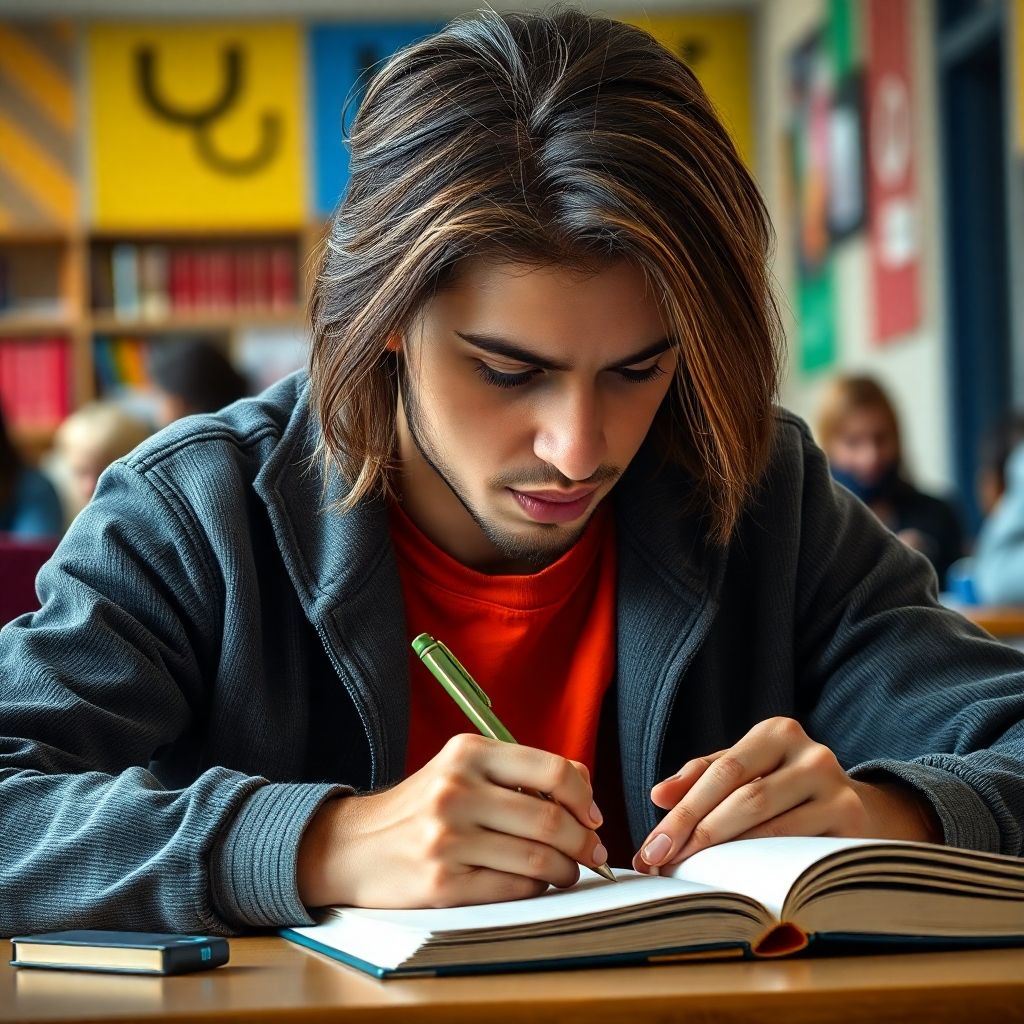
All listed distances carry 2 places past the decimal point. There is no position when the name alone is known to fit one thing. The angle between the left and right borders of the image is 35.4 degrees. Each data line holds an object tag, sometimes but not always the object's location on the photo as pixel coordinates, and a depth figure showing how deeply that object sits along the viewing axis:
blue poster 6.86
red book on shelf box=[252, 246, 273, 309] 6.87
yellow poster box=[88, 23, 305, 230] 6.84
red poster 5.18
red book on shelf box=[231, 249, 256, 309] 6.87
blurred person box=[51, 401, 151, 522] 4.24
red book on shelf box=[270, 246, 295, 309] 6.88
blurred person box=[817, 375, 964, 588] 4.51
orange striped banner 6.79
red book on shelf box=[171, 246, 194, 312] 6.86
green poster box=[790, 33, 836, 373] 6.00
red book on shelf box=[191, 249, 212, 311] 6.87
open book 0.79
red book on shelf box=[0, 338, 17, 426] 6.79
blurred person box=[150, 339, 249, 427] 4.07
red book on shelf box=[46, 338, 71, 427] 6.81
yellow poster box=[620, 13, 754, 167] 6.96
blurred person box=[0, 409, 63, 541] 4.53
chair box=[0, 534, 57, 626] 1.73
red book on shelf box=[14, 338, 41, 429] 6.79
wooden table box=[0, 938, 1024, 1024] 0.71
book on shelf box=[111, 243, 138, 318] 6.83
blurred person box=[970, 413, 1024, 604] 3.77
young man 1.00
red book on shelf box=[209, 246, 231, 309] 6.86
